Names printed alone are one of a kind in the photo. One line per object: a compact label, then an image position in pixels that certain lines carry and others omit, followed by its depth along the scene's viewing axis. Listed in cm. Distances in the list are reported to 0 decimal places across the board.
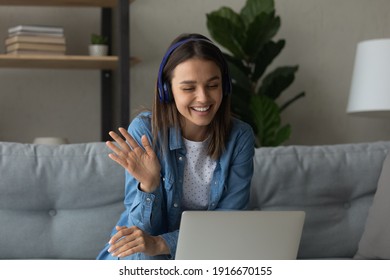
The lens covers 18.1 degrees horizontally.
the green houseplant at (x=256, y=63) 618
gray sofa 377
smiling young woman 292
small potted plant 609
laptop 215
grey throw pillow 372
